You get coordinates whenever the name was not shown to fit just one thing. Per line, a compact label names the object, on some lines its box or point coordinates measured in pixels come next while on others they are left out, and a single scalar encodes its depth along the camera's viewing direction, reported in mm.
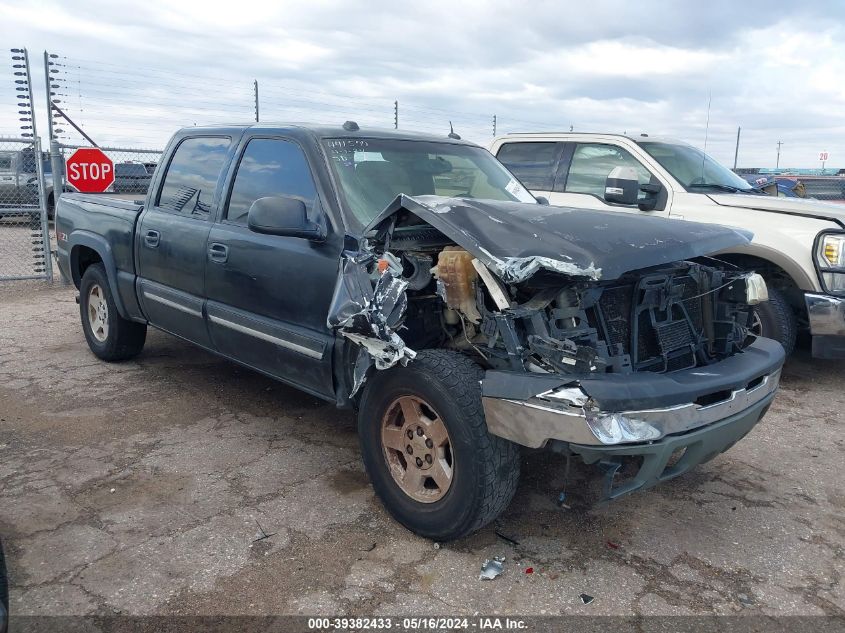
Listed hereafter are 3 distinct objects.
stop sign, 9016
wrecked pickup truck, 2689
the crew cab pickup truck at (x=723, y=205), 5098
